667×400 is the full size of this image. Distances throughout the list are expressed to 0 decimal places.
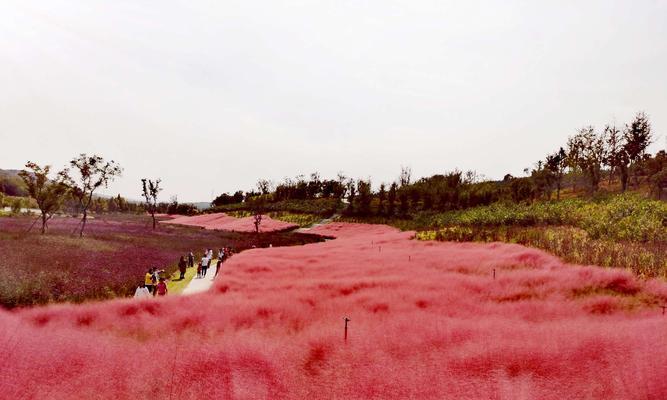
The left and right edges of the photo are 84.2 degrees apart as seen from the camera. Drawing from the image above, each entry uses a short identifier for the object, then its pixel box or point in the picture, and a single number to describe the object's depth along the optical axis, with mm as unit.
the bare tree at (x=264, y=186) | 123144
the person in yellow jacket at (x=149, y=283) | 17970
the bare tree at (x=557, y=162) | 68062
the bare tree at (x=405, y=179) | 110269
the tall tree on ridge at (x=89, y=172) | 38438
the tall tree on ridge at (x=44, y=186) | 34225
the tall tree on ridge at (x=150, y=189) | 63406
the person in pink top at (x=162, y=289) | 17531
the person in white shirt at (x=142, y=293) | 16133
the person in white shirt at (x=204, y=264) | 24984
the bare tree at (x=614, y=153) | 58562
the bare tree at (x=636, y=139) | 57938
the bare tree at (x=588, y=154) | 62356
